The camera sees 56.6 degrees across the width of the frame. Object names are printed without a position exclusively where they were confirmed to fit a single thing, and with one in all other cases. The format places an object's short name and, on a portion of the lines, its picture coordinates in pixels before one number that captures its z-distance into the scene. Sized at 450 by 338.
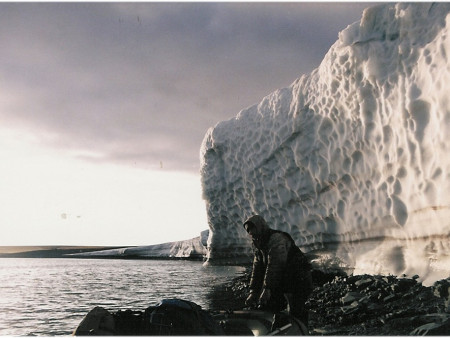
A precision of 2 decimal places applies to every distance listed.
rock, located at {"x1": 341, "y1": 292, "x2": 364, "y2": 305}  8.79
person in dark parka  4.70
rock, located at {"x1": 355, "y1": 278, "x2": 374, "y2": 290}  9.98
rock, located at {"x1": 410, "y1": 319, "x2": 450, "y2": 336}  5.50
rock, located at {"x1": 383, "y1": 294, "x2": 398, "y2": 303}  8.38
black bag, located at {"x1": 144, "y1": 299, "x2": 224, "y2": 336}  3.78
